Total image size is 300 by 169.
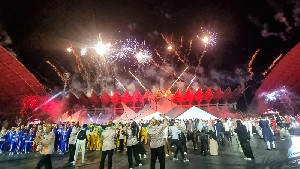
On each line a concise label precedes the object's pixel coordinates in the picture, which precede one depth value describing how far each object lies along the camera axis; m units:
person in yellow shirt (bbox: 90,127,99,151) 12.91
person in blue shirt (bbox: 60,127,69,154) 11.74
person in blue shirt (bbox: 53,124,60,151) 12.48
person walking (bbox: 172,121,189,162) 7.53
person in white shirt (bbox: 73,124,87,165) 7.73
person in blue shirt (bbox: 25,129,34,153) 11.98
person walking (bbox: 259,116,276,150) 9.33
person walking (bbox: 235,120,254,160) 7.20
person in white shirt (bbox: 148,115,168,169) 5.05
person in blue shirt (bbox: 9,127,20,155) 11.49
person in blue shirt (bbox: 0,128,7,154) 11.67
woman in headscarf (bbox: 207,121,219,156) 8.66
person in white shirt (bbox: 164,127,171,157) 8.53
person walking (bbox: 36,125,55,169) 5.07
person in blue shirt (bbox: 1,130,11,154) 11.69
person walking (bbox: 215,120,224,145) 12.19
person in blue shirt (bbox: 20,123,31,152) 11.83
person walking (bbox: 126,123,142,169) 6.65
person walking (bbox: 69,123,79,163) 8.10
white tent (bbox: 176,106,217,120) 19.12
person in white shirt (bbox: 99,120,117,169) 5.76
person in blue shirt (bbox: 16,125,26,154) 11.71
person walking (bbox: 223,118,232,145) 12.97
